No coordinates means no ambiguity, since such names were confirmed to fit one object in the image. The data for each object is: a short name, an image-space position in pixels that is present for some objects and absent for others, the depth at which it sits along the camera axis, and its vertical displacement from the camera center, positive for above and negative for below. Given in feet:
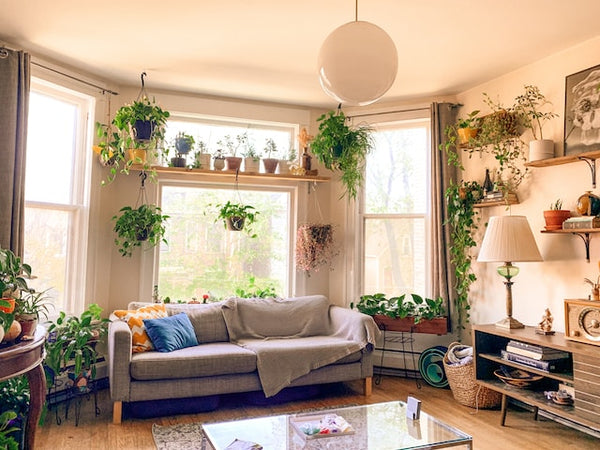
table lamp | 10.64 +0.13
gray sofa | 10.38 -2.47
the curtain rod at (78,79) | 11.66 +4.46
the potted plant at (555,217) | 10.58 +0.79
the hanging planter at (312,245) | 14.61 +0.15
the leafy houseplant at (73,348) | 10.30 -2.23
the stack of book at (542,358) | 9.80 -2.23
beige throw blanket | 11.39 -2.36
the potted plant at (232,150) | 14.35 +3.12
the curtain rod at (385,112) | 14.59 +4.38
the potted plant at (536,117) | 11.10 +3.34
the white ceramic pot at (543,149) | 11.08 +2.42
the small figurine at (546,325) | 10.38 -1.60
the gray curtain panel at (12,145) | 10.18 +2.23
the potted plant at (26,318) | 7.39 -1.12
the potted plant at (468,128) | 12.96 +3.38
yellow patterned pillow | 11.18 -1.76
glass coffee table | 7.10 -2.92
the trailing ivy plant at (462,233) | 13.28 +0.52
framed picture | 10.39 +3.18
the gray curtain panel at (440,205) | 13.73 +1.35
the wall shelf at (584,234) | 10.03 +0.41
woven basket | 11.50 -3.43
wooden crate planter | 13.42 -2.12
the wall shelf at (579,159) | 10.14 +2.08
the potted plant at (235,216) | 13.94 +0.98
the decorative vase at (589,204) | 10.03 +1.03
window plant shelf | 13.65 +2.26
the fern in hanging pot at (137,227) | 12.88 +0.57
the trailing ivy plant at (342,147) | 13.82 +3.04
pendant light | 5.83 +2.36
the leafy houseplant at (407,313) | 13.43 -1.79
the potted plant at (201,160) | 14.10 +2.66
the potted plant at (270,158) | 14.64 +2.84
